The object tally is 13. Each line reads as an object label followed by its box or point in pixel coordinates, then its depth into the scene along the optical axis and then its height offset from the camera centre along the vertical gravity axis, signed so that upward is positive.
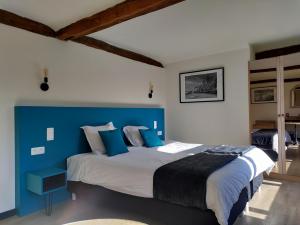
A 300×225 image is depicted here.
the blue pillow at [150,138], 3.87 -0.47
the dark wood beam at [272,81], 3.92 +0.50
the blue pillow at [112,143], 3.17 -0.44
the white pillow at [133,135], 3.94 -0.42
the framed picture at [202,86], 4.67 +0.51
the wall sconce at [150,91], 4.94 +0.42
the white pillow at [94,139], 3.30 -0.40
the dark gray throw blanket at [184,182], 2.07 -0.67
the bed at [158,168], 2.02 -0.69
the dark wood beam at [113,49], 3.60 +1.08
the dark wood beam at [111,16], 2.36 +1.07
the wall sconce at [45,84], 3.04 +0.37
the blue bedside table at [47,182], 2.66 -0.83
